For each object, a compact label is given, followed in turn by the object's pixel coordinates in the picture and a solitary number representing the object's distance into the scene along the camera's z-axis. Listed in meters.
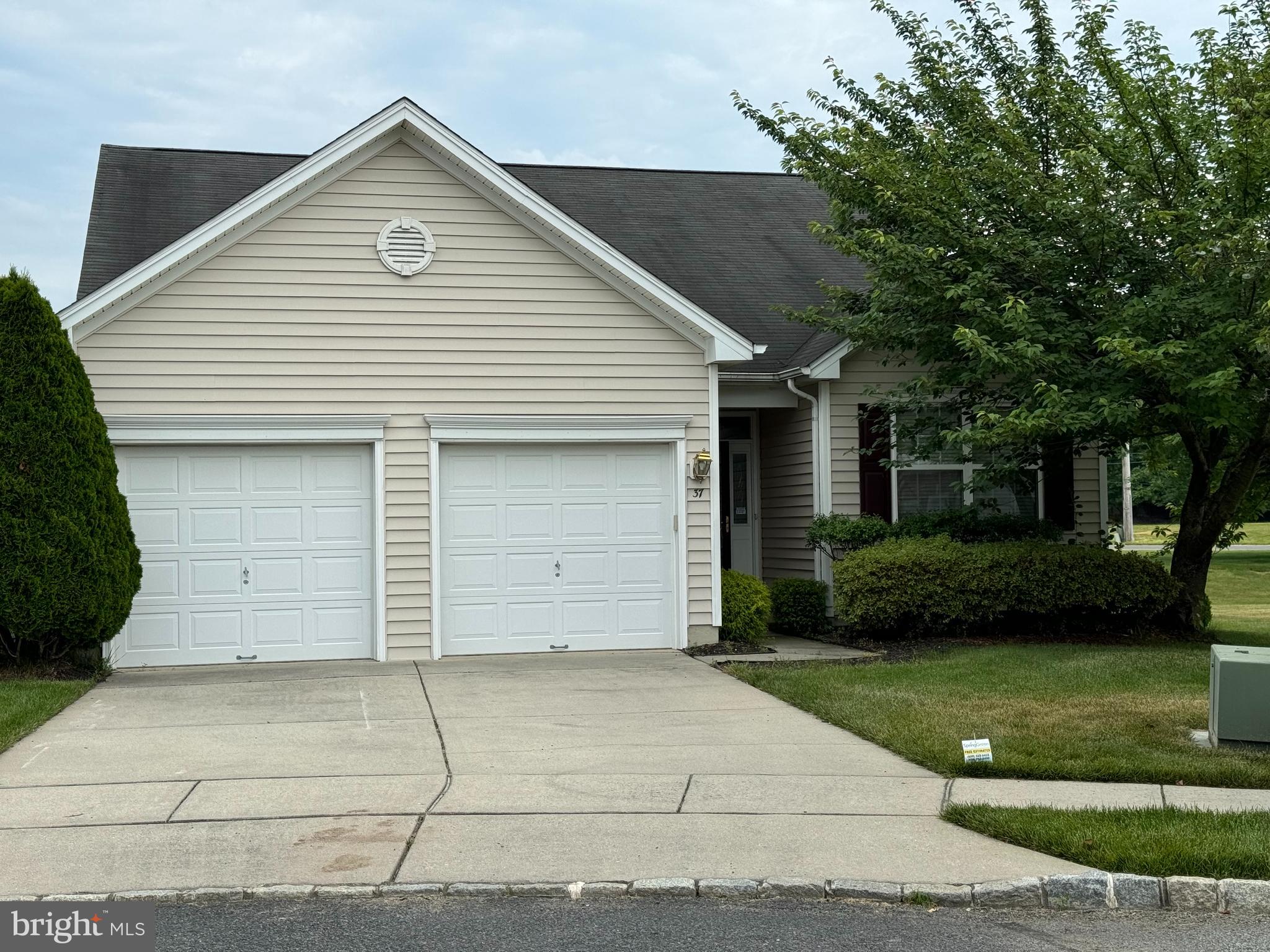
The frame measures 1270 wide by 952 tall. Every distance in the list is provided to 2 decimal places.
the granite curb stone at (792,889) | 5.74
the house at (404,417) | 12.79
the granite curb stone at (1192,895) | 5.62
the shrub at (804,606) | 15.39
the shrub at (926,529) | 14.77
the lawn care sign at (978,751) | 7.68
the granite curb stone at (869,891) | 5.69
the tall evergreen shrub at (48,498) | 11.23
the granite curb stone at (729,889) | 5.73
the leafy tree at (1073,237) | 12.12
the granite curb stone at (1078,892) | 5.66
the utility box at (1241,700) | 8.25
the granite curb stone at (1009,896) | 5.66
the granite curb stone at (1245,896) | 5.60
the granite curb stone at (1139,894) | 5.65
